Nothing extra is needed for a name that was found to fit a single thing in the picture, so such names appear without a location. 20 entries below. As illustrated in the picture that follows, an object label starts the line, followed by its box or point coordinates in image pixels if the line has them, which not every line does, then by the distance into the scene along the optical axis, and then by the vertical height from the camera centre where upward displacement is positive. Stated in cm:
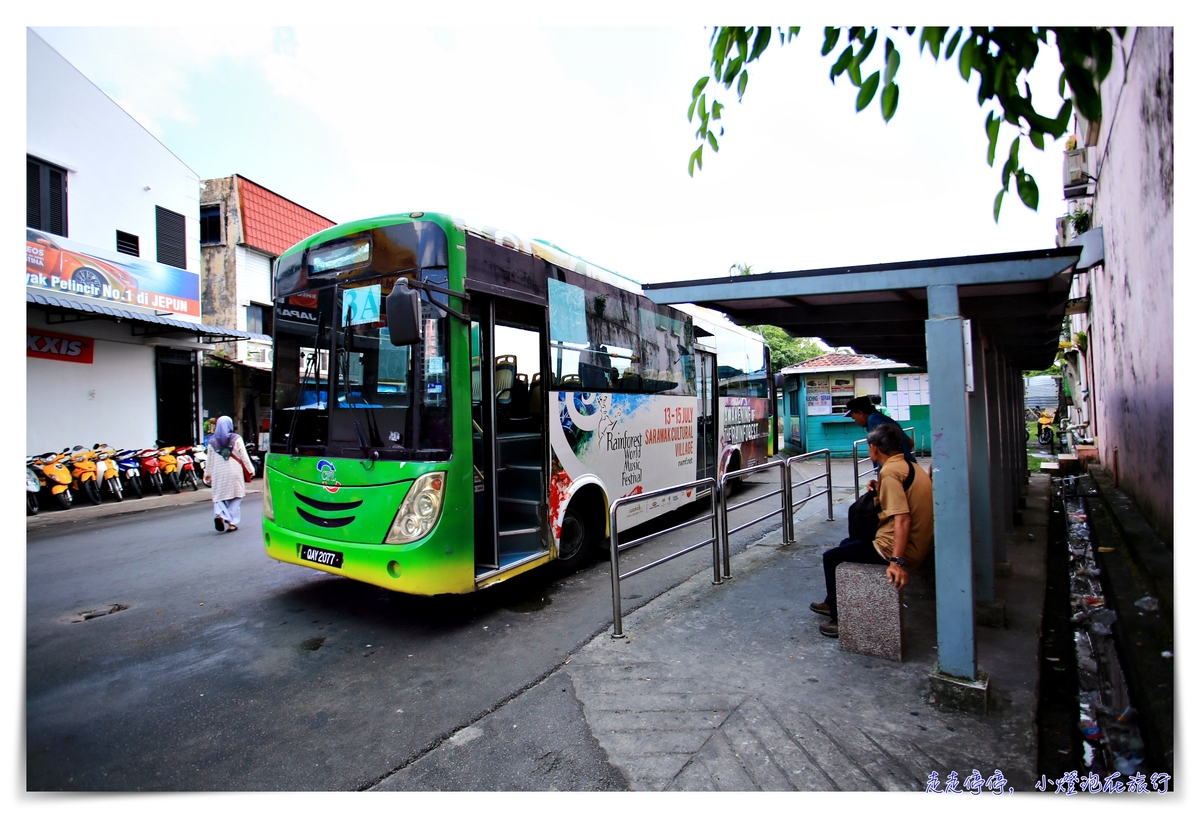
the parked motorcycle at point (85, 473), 1155 -79
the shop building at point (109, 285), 1208 +285
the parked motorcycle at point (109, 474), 1189 -84
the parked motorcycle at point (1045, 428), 2194 -82
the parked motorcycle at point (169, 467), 1312 -82
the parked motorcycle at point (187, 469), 1364 -92
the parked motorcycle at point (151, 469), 1283 -83
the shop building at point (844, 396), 1877 +37
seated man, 395 -70
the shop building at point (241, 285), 1769 +397
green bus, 472 +9
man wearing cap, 568 -4
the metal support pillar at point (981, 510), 470 -75
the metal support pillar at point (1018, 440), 934 -53
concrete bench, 403 -127
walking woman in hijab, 839 -63
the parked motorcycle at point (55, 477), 1101 -81
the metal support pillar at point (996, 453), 579 -46
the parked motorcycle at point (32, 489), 1056 -97
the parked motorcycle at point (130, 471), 1242 -84
